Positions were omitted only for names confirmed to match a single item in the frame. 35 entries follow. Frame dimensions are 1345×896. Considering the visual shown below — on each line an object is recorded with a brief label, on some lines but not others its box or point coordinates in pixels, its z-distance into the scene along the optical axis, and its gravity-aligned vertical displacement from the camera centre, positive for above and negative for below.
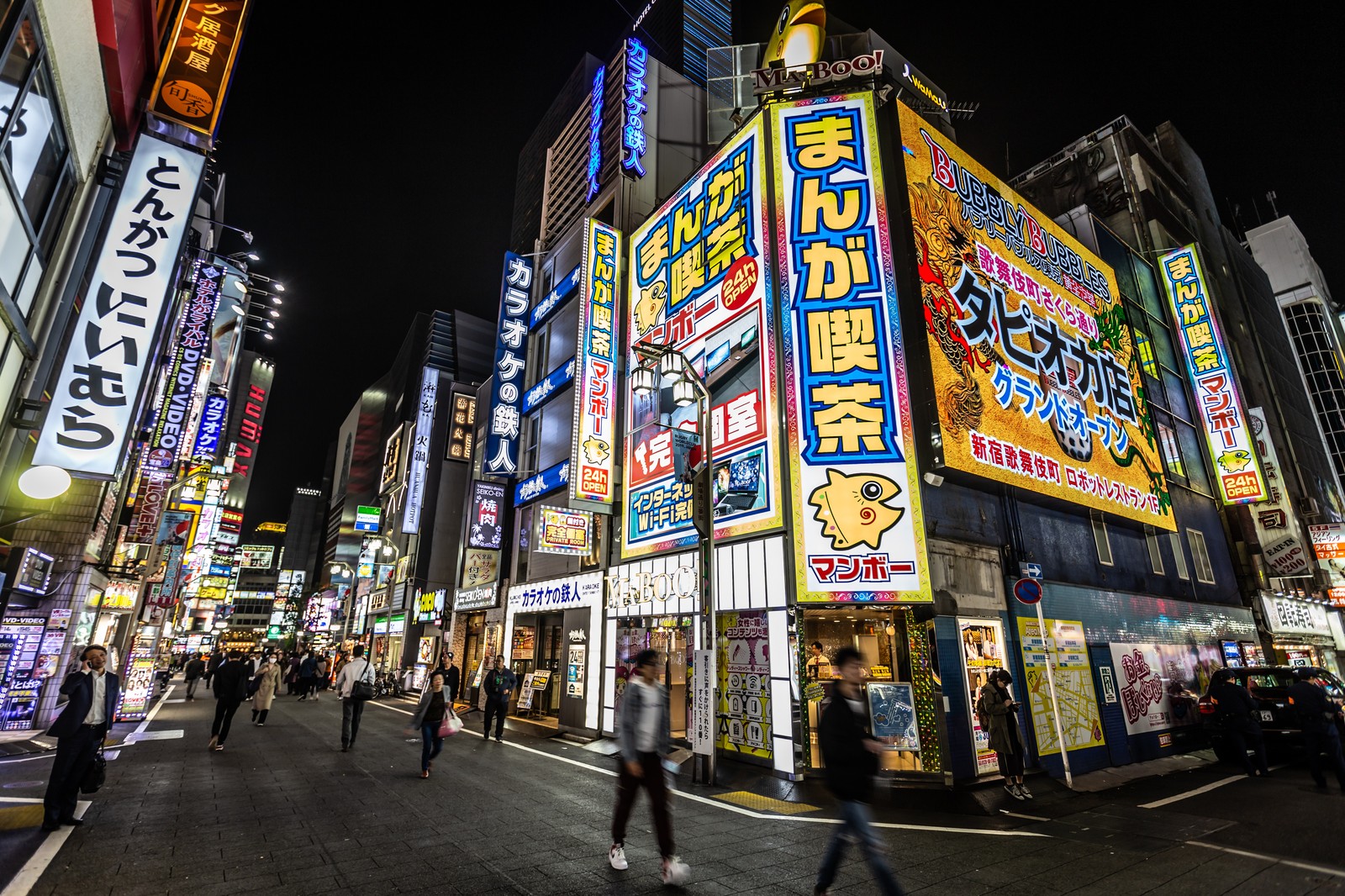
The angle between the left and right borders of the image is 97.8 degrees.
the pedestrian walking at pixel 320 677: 27.34 -1.94
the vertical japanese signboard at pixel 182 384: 17.92 +7.42
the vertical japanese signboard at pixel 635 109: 23.59 +20.88
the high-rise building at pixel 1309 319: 50.12 +27.44
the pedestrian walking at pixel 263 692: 16.69 -1.56
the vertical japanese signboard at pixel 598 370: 17.22 +8.04
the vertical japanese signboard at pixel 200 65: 10.62 +10.25
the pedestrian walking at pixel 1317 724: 9.48 -1.24
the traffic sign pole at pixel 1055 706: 10.80 -1.25
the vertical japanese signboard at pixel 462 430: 36.06 +12.10
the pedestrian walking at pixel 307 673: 26.50 -1.64
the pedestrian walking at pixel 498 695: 14.70 -1.41
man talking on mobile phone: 6.29 -1.04
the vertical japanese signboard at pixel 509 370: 23.56 +11.16
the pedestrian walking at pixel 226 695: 12.05 -1.20
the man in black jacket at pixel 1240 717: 11.41 -1.39
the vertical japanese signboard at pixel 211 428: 25.81 +8.84
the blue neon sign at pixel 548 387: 23.48 +9.95
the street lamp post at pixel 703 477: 10.88 +3.06
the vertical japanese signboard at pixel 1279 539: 22.33 +3.91
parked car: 12.09 -1.30
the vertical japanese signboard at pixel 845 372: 10.95 +5.24
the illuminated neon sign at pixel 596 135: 26.86 +23.03
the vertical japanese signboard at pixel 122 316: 8.34 +4.67
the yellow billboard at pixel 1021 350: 13.00 +7.23
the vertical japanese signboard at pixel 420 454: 39.53 +12.39
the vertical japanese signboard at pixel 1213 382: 22.27 +10.00
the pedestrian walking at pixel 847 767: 4.52 -0.96
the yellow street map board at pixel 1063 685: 11.84 -0.87
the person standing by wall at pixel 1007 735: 9.84 -1.51
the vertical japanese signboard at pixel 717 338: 12.99 +7.11
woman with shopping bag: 9.76 -1.36
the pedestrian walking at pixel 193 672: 26.27 -1.64
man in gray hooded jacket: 5.47 -1.05
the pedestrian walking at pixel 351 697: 12.14 -1.20
